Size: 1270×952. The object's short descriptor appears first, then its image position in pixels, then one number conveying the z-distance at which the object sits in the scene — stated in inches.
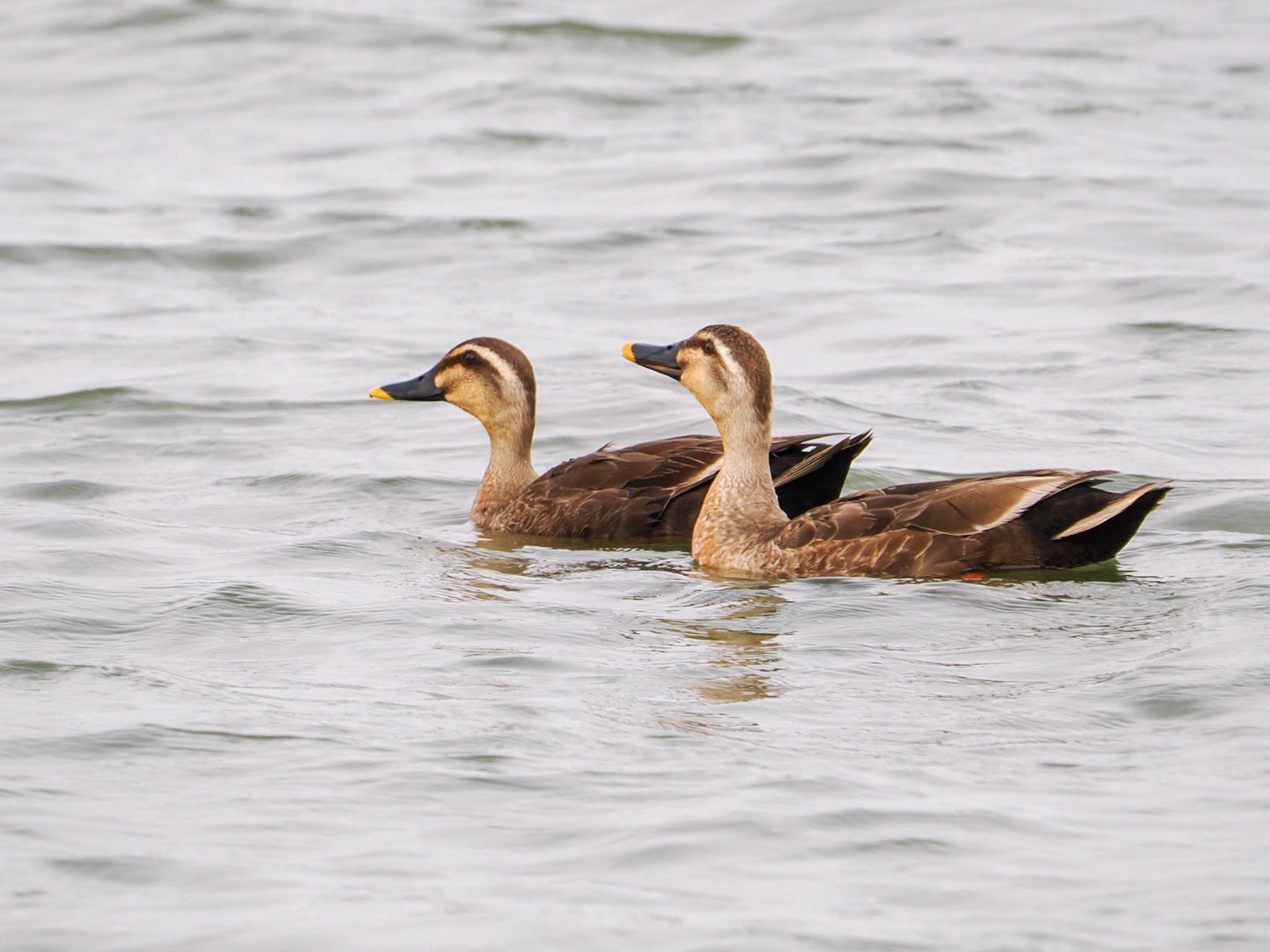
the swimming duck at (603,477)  859.4
